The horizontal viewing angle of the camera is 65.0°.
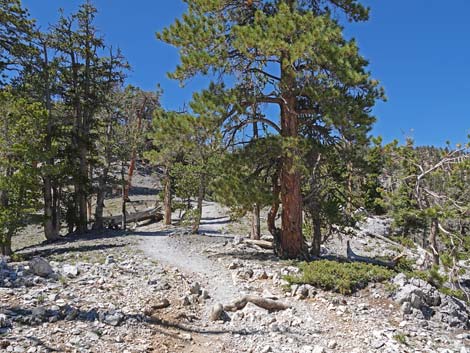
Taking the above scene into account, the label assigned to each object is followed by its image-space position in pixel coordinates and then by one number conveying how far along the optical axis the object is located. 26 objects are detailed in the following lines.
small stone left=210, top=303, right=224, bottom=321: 7.09
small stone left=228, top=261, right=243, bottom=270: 10.38
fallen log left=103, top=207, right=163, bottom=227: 28.13
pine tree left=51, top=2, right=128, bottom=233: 20.06
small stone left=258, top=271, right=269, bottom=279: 9.35
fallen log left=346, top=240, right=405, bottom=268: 12.09
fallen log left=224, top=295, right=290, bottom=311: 7.50
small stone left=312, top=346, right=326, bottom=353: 5.70
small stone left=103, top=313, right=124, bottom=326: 6.14
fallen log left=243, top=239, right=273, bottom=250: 14.34
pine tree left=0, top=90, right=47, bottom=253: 13.70
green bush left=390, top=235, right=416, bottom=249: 18.62
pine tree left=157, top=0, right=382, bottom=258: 9.59
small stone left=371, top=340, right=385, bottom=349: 6.01
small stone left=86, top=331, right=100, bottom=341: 5.55
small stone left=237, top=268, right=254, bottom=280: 9.47
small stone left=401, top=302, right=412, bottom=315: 7.25
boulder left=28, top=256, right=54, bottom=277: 8.07
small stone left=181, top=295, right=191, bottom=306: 7.62
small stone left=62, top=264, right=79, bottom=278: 8.48
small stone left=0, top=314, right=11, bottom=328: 5.42
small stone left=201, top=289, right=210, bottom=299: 8.05
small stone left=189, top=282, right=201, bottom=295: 8.23
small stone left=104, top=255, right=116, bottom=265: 10.23
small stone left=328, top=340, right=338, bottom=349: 6.01
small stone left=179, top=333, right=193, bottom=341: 6.23
